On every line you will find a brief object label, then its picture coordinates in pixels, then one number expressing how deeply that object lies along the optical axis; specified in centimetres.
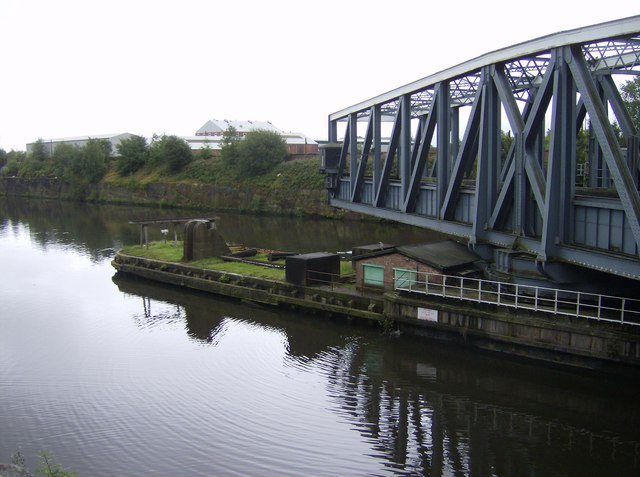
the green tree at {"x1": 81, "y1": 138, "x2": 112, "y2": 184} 10675
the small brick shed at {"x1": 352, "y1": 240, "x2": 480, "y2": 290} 2434
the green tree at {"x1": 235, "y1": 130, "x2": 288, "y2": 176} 8662
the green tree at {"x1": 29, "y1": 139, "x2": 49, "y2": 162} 12700
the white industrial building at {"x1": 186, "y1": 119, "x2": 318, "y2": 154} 9675
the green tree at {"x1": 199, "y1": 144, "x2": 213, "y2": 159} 10046
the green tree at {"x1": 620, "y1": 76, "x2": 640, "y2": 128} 4241
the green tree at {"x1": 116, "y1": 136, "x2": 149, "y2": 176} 10612
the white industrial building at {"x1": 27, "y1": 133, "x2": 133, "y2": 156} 12499
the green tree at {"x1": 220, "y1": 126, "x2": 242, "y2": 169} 9081
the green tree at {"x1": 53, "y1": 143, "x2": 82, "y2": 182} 10831
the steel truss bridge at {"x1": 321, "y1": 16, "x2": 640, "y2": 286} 1820
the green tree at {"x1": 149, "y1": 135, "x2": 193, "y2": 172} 9944
